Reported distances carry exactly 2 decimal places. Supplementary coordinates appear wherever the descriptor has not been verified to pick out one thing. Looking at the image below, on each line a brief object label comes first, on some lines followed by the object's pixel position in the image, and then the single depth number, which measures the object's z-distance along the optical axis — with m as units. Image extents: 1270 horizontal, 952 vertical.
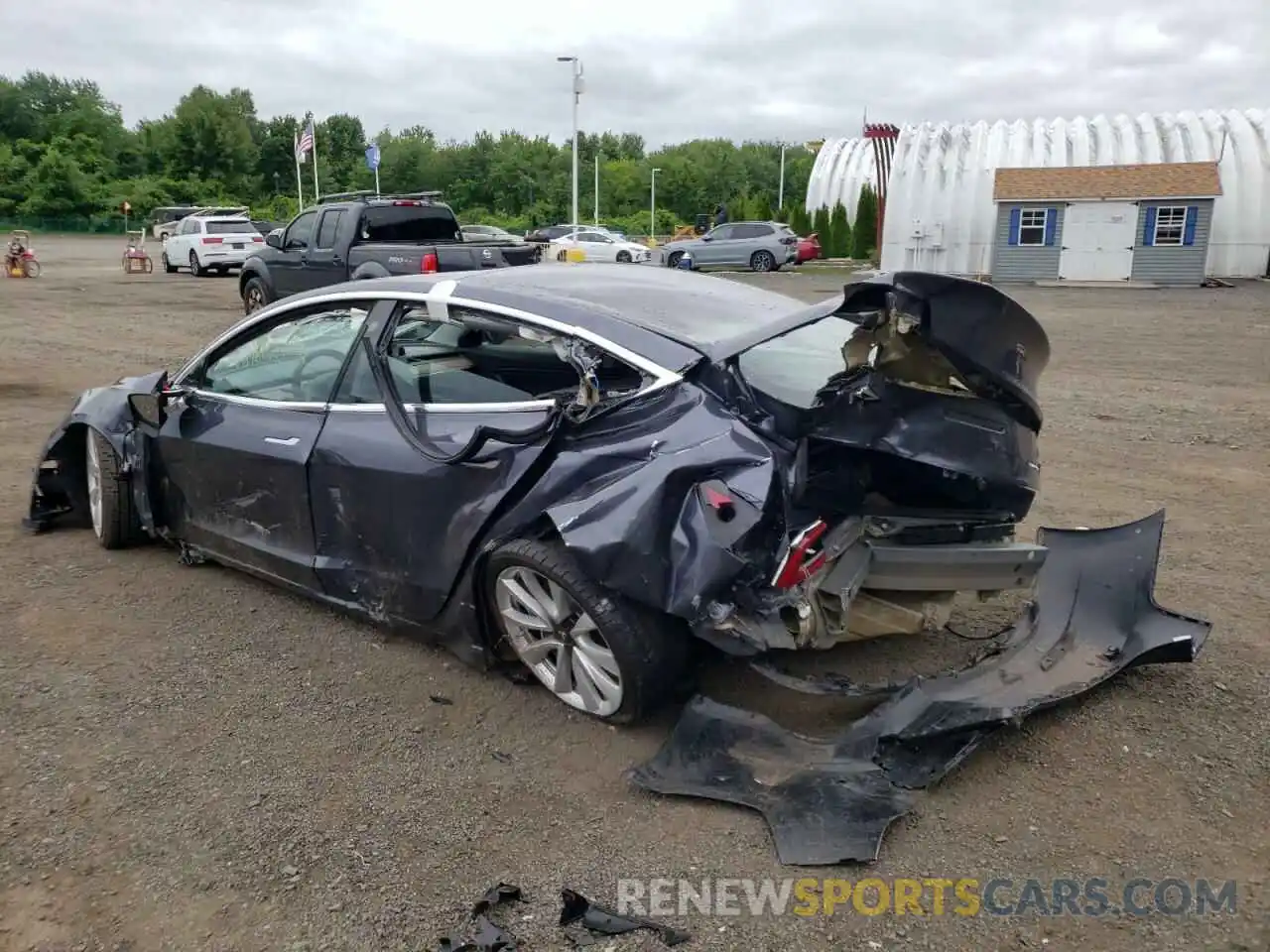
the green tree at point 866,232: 37.97
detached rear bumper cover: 2.91
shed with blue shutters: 28.70
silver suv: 31.69
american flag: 42.62
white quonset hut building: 30.84
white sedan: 31.16
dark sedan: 3.14
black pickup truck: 13.13
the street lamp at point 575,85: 33.28
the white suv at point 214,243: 28.56
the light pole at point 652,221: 63.51
